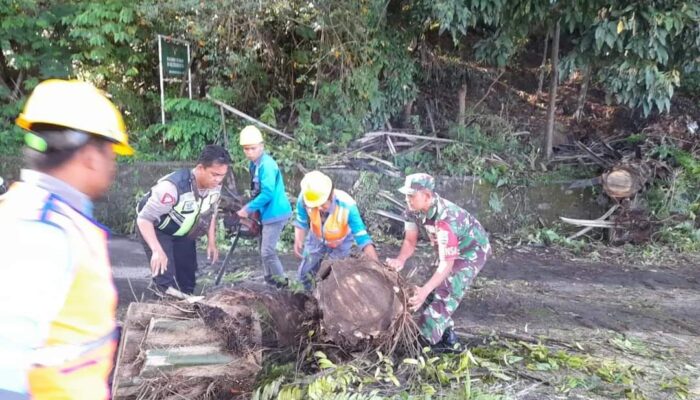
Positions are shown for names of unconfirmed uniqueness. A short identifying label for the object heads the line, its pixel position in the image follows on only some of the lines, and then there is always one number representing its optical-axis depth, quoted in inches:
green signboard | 345.4
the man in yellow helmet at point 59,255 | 50.4
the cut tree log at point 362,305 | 140.3
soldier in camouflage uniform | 162.6
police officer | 153.8
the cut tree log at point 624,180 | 307.7
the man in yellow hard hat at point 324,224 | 173.9
